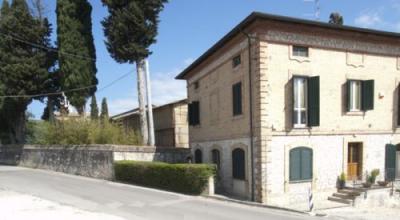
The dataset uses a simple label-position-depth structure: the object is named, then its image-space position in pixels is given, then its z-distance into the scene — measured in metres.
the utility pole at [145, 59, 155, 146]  25.98
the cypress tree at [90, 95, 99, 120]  36.10
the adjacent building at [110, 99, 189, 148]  30.12
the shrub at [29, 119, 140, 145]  26.31
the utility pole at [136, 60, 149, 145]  26.69
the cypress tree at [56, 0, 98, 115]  31.56
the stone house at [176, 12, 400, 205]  17.50
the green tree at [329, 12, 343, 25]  31.36
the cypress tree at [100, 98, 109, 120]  42.35
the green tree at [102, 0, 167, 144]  25.56
